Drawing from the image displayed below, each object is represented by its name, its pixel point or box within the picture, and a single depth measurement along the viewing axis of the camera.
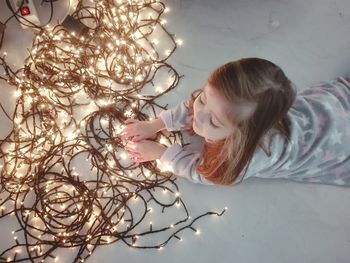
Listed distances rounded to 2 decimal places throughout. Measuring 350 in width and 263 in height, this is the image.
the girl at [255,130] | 0.90
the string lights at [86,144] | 1.21
